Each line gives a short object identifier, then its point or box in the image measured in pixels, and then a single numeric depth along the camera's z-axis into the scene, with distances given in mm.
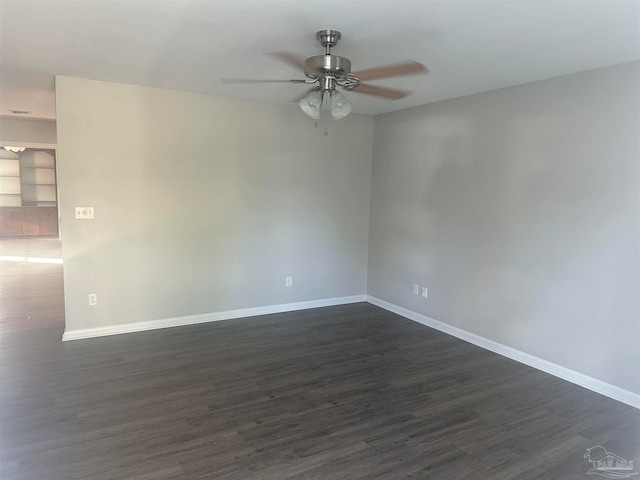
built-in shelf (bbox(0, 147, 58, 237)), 10438
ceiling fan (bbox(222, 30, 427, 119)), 2516
